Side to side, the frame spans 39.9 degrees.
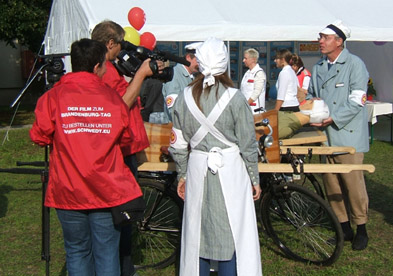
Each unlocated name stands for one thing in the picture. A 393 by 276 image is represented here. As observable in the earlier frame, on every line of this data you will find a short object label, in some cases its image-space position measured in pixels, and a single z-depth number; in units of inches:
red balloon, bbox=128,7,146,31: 244.1
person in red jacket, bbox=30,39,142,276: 111.8
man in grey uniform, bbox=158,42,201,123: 227.0
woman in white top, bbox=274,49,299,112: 304.2
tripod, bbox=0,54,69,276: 137.4
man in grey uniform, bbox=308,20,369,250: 180.1
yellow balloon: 199.4
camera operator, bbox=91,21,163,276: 133.6
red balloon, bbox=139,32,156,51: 228.5
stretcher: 153.6
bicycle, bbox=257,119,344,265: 162.1
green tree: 548.7
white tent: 277.4
